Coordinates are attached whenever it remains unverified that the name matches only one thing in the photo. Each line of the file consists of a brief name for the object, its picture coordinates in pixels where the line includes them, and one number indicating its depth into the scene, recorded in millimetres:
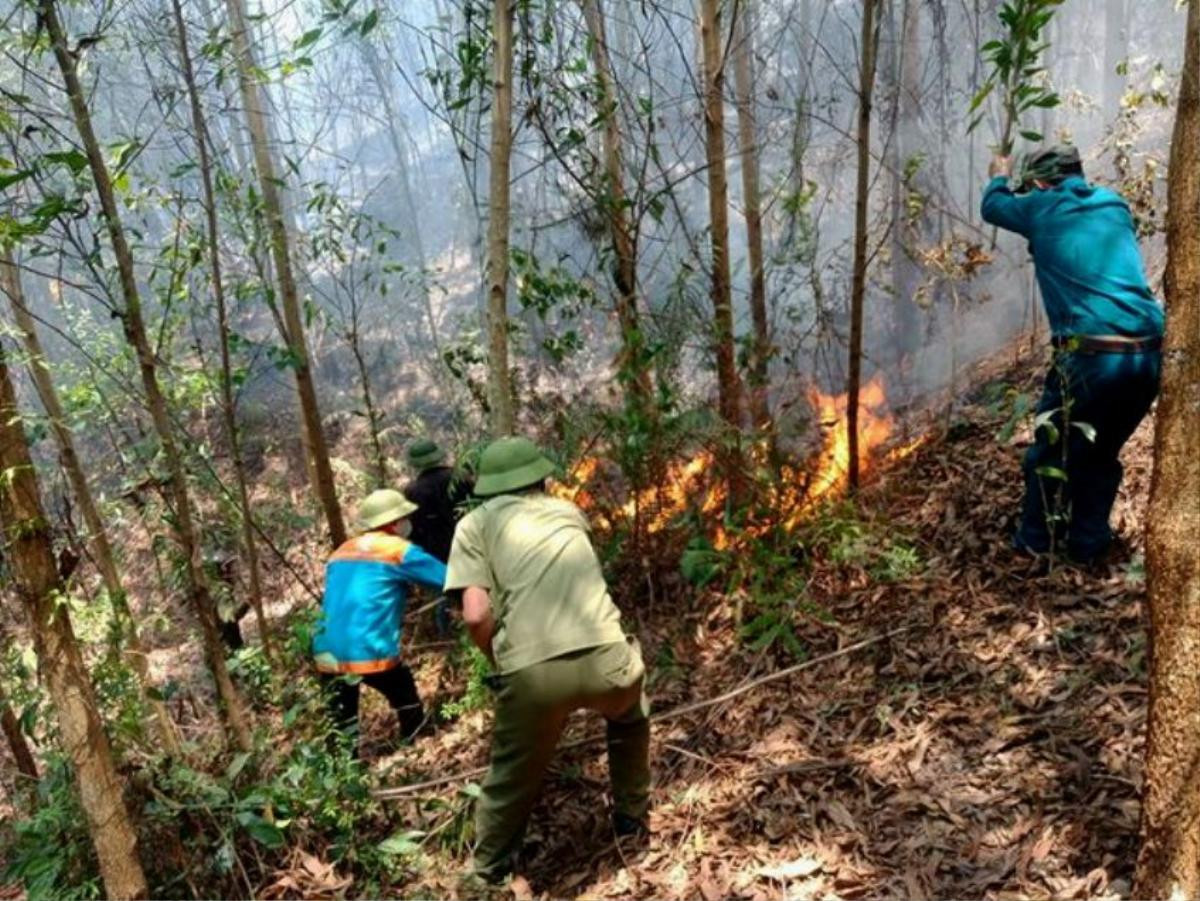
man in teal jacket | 3656
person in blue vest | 4602
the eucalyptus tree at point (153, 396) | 3424
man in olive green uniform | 3180
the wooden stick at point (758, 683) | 4081
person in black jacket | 6129
